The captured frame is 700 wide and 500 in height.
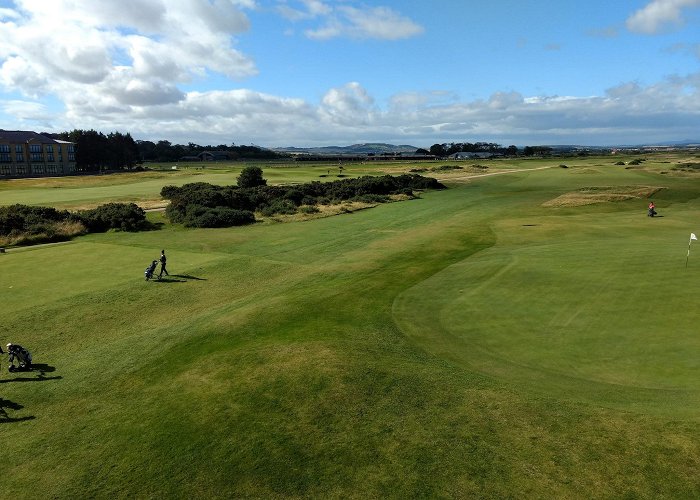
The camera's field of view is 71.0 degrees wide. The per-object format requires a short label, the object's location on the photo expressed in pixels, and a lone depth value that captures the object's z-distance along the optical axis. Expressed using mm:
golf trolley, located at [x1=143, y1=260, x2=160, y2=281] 29302
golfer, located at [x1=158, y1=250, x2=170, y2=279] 29531
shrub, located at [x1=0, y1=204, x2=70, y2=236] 43656
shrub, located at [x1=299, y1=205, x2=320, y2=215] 62753
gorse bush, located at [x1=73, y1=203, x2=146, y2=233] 48625
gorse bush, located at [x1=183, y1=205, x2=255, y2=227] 51097
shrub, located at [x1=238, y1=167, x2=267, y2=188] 82500
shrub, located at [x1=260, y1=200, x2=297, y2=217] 60650
